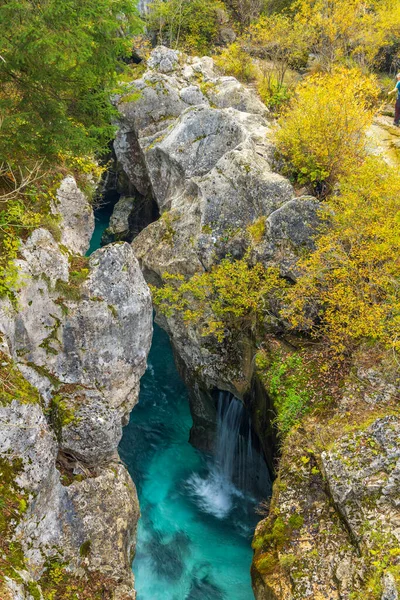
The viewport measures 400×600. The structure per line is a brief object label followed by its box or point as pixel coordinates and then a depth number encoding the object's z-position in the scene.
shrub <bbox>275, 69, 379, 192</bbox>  14.27
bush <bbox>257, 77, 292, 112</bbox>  25.48
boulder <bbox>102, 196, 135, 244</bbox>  27.86
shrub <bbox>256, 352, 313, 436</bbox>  11.22
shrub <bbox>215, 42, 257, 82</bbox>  29.02
